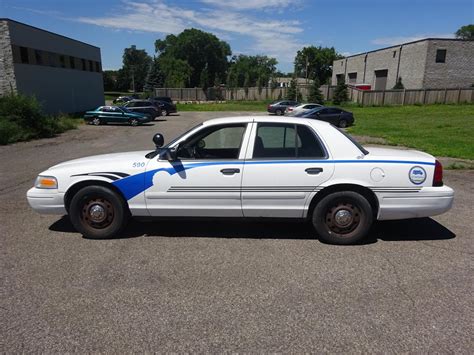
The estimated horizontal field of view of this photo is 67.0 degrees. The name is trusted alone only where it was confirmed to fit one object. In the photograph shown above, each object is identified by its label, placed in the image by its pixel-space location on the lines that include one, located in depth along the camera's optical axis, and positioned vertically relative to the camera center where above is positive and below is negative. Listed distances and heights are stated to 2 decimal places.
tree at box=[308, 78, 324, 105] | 43.50 -0.87
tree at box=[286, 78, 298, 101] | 49.91 -0.49
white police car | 4.32 -1.14
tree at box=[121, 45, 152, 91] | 114.38 +7.03
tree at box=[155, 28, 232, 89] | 101.31 +9.62
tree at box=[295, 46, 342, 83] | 96.69 +7.59
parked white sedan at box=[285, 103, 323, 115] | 26.62 -1.52
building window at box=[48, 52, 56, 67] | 28.23 +2.06
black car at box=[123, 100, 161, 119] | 28.09 -1.60
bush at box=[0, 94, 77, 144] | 16.25 -1.67
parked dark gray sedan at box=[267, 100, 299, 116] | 33.95 -1.81
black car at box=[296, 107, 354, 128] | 22.81 -1.71
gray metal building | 22.94 +1.37
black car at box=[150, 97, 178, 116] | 34.18 -1.79
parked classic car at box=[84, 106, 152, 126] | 24.75 -2.03
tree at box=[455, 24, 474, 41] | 112.62 +17.78
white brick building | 41.53 +2.95
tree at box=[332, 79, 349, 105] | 43.50 -0.74
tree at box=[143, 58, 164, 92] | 81.00 +1.64
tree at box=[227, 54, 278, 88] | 87.28 +6.83
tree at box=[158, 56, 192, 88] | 87.88 +3.89
